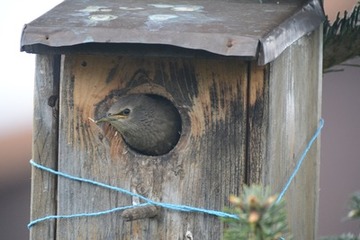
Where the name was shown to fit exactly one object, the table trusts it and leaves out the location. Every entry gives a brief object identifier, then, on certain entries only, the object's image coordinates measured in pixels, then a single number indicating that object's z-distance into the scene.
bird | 6.89
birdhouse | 6.28
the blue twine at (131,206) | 6.54
